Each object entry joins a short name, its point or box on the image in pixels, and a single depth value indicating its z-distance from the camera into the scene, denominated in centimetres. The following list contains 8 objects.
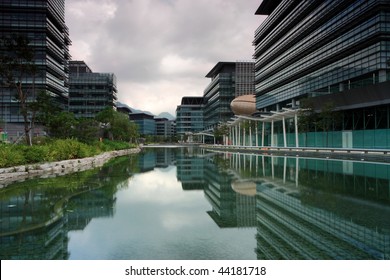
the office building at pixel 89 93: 11525
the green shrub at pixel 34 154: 1986
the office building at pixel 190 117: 17350
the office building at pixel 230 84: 11338
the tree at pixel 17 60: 2711
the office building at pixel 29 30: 7094
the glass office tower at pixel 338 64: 3747
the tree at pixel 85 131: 3688
